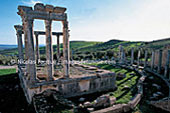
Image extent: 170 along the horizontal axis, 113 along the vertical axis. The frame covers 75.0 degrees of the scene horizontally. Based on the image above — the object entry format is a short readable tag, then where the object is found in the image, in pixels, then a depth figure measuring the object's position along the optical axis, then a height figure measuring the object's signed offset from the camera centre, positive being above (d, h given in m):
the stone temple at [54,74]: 7.21 -2.21
